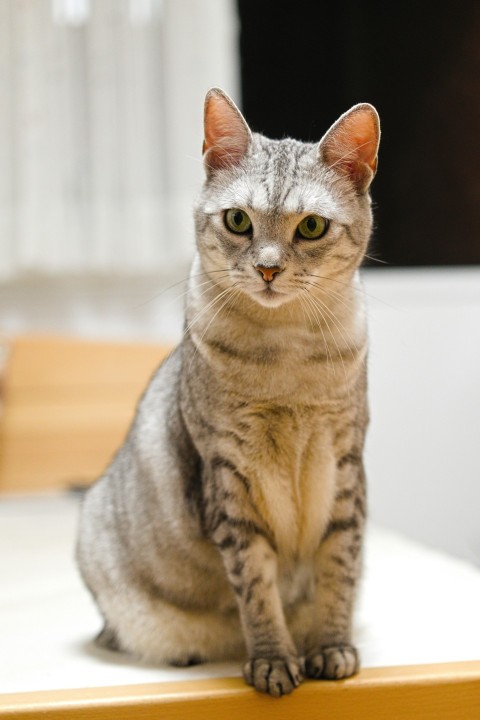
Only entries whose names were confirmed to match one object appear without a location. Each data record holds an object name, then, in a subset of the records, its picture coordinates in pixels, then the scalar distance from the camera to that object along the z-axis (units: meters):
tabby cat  1.08
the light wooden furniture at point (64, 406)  2.24
